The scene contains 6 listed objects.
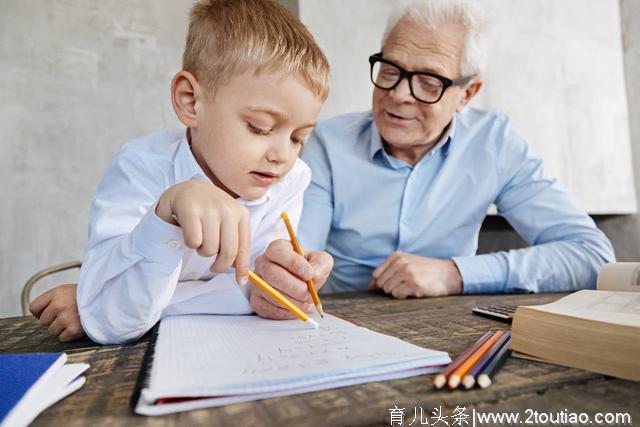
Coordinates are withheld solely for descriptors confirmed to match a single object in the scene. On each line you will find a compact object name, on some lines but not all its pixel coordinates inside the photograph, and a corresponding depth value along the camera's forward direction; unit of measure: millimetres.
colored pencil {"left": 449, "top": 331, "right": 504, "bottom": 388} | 459
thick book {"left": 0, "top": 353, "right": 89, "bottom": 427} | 402
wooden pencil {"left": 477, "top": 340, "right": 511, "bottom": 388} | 460
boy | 709
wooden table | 401
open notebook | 433
